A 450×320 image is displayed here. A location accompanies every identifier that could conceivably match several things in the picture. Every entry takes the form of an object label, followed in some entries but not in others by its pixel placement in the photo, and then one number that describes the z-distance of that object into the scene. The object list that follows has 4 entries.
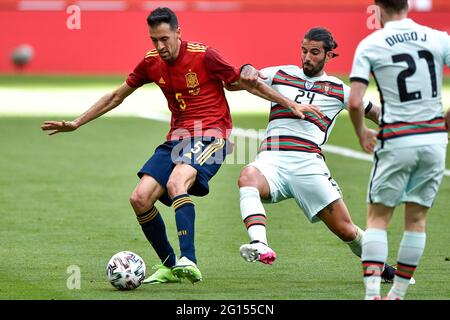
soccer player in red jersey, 17.78
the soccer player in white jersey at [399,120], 14.54
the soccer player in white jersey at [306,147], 18.14
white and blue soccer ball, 17.20
